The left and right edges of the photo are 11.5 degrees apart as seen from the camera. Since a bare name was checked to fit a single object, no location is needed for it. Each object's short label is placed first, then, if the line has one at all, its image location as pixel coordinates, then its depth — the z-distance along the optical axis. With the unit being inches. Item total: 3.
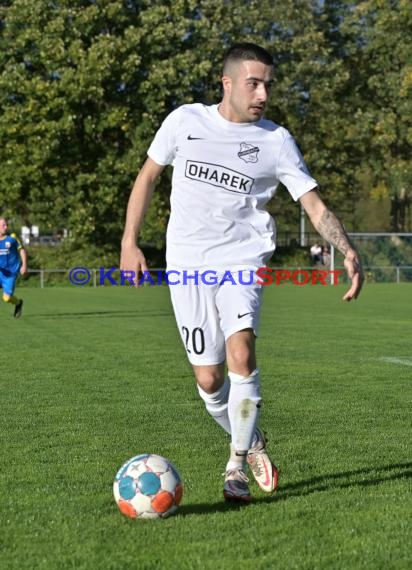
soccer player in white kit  429.8
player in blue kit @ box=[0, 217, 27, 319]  1596.6
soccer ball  386.4
